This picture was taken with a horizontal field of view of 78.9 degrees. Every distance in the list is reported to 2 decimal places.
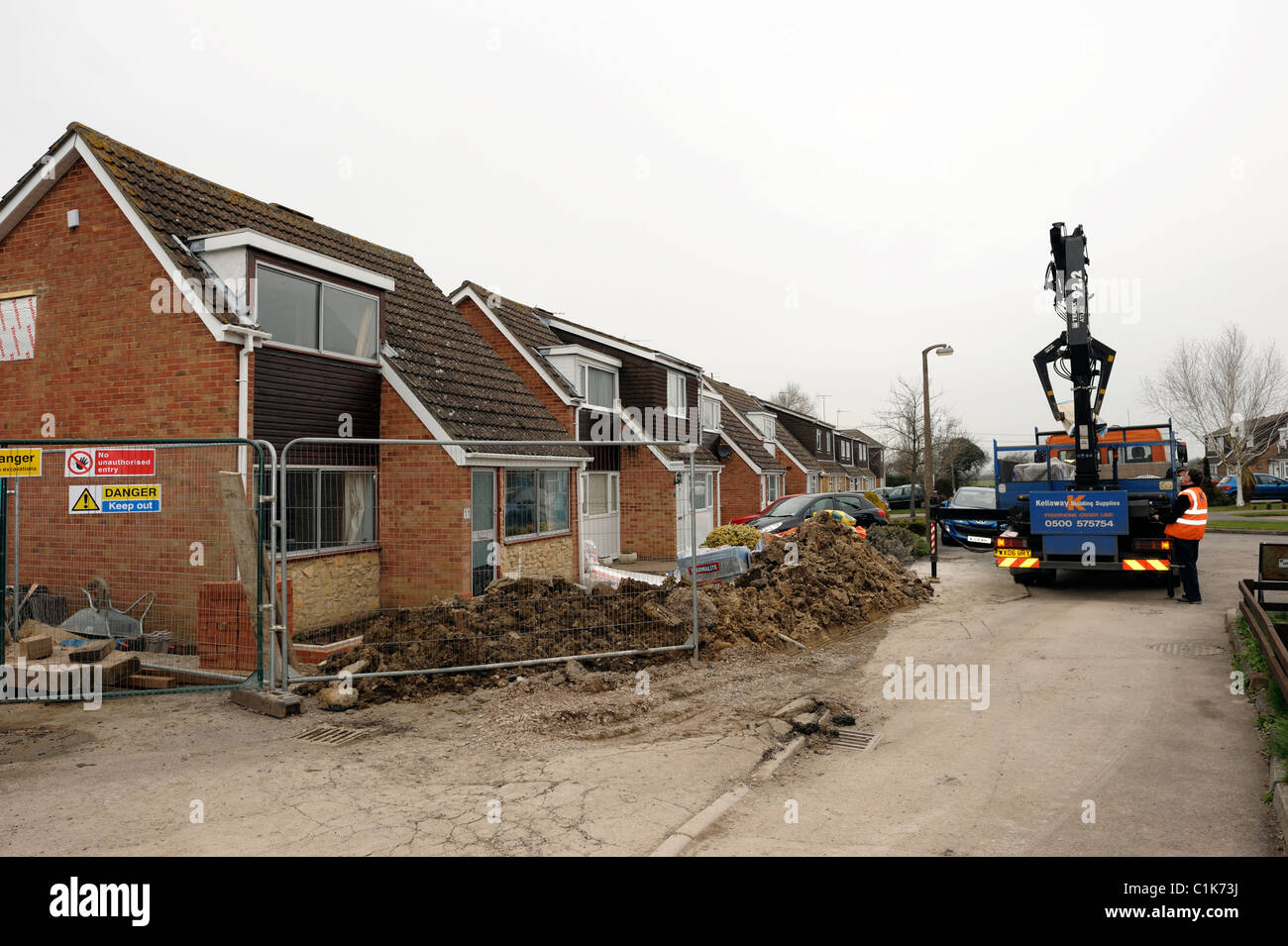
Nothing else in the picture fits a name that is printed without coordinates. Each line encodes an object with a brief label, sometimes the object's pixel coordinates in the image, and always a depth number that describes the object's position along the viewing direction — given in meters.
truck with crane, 13.02
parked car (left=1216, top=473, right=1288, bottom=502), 39.91
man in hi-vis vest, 12.14
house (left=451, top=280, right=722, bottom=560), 20.25
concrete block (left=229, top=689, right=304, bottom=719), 6.86
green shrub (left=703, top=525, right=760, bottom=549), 16.19
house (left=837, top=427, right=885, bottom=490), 60.47
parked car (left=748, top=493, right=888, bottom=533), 19.92
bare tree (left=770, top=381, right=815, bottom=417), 104.82
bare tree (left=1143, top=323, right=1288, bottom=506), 37.69
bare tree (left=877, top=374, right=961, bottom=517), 37.28
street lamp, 23.75
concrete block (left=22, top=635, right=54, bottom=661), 7.63
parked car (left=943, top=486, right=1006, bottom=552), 21.67
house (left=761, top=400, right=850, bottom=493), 45.62
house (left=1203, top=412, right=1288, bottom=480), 39.72
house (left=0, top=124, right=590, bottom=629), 10.19
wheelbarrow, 8.88
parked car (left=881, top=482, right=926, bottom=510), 51.47
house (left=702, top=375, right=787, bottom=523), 31.05
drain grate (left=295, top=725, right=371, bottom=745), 6.38
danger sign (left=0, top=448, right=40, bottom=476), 7.10
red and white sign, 7.62
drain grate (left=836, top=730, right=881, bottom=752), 6.29
